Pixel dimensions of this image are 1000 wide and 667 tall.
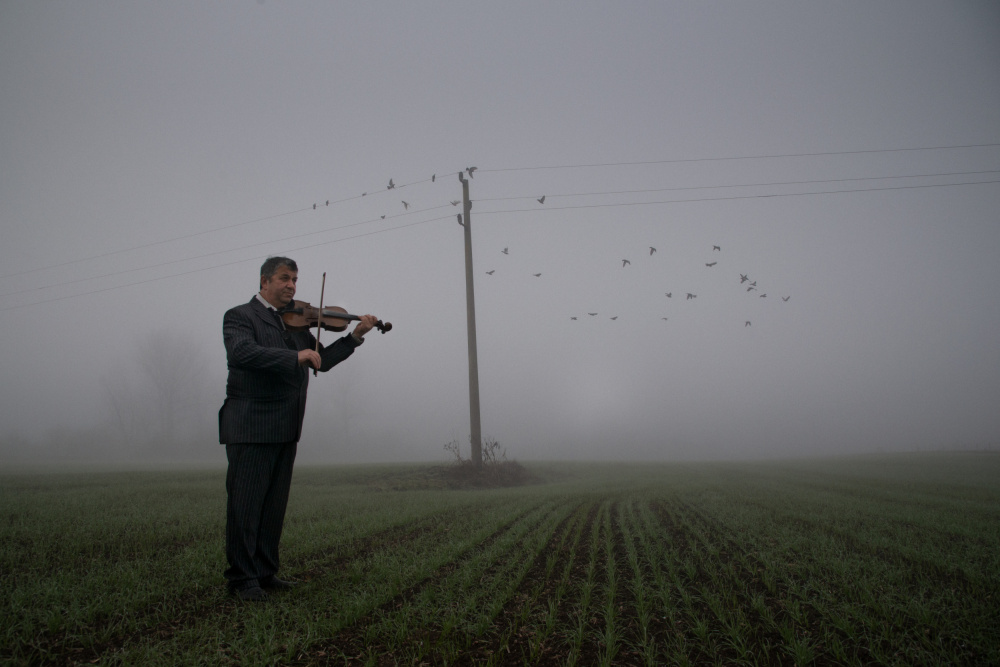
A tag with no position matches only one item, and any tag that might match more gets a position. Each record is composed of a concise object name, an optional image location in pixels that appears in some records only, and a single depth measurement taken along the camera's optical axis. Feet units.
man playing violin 12.96
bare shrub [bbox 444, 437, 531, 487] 58.80
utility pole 60.54
